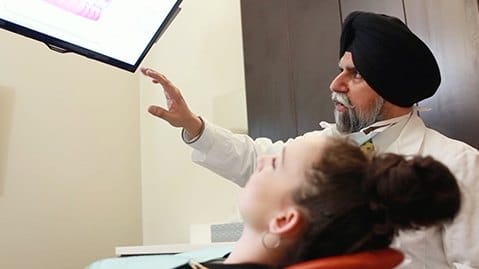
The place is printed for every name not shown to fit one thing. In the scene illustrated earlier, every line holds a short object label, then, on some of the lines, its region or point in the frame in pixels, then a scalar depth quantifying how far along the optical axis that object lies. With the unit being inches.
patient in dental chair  30.1
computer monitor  53.1
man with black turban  45.1
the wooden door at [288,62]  65.9
